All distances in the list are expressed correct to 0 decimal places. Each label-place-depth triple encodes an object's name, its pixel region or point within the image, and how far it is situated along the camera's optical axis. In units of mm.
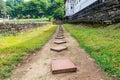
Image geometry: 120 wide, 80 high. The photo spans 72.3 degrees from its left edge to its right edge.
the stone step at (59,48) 2198
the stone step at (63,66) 1415
